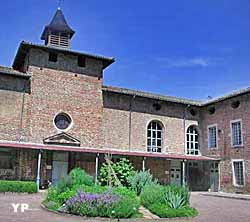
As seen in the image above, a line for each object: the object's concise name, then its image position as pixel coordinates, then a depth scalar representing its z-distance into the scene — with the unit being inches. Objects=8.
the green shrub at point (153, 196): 486.6
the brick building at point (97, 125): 812.6
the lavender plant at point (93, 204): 409.4
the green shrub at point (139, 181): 633.0
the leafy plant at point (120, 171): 806.5
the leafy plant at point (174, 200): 463.4
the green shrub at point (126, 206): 411.5
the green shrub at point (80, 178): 540.7
